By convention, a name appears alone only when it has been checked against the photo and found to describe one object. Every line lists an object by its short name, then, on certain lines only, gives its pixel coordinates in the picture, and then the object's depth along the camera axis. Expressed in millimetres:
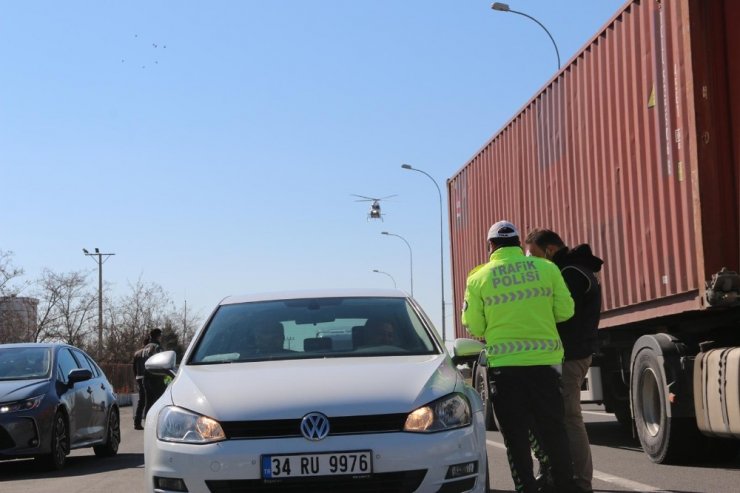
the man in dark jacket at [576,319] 8258
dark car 11508
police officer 6961
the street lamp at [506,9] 24719
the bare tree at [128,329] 79875
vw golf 5691
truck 9414
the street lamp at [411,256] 61469
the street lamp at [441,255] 45972
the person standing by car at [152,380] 18578
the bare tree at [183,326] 96131
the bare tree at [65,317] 66938
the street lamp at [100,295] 70375
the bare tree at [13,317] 55844
